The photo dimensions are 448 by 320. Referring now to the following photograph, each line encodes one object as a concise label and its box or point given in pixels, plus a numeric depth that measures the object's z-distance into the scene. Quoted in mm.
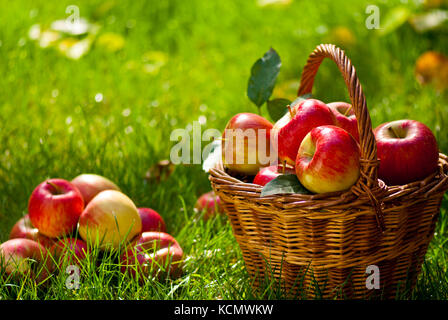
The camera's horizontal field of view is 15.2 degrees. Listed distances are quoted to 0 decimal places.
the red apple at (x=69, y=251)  2116
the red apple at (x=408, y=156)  2062
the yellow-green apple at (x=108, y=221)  2149
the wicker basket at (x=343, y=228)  1995
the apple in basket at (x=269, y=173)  2080
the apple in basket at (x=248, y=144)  2138
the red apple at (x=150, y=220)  2216
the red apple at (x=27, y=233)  2182
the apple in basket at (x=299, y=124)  2065
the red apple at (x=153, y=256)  2124
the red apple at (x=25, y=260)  2105
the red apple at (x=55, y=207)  2162
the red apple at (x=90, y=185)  2227
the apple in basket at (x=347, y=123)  2097
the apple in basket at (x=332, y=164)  1998
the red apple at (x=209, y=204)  2303
